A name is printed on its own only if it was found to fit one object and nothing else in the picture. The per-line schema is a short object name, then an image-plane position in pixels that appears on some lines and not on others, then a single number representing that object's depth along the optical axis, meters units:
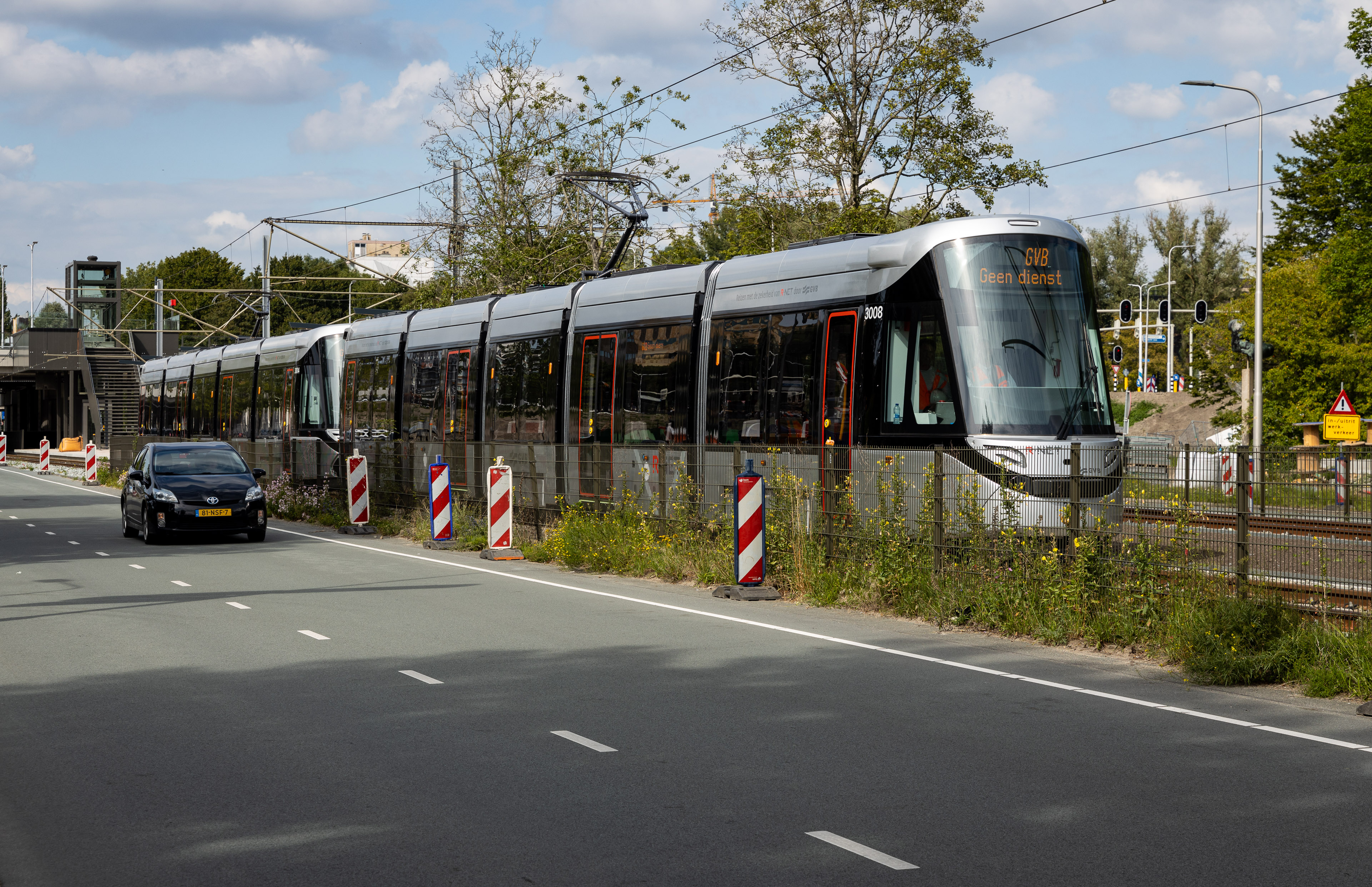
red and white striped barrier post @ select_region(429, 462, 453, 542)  20.62
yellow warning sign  32.94
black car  21.16
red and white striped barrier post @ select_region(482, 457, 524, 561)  19.25
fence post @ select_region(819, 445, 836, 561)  14.49
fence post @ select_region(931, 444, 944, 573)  13.02
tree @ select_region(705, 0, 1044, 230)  29.56
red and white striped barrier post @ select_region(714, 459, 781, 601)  14.39
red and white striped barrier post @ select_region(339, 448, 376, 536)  23.77
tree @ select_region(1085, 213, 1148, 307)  88.38
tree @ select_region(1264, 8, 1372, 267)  48.12
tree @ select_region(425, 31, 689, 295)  35.94
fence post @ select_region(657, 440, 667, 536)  17.45
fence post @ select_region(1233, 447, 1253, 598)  10.52
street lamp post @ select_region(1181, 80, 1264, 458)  35.09
